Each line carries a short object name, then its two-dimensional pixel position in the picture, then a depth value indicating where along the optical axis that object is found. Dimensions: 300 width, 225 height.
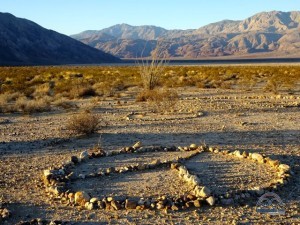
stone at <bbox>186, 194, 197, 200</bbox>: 8.14
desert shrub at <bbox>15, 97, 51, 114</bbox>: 20.77
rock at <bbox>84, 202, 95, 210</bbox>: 8.00
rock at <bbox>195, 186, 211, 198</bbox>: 8.25
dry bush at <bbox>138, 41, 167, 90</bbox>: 26.92
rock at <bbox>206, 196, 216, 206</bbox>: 8.01
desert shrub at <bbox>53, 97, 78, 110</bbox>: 22.48
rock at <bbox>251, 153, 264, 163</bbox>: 10.81
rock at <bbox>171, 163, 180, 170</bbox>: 10.41
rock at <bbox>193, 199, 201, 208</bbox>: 7.96
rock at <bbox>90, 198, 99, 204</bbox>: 8.13
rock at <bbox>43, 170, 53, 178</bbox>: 9.66
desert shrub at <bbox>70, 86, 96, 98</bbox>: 27.42
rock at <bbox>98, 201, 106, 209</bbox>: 8.05
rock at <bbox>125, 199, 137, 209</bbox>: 8.00
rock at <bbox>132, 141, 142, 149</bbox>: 12.52
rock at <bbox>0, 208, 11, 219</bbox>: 7.71
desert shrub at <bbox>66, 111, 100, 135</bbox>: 14.72
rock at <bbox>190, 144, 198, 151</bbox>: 12.34
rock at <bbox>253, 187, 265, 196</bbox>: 8.50
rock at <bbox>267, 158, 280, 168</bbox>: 10.29
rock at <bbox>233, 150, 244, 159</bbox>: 11.25
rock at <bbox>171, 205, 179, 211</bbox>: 7.87
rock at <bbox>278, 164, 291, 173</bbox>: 9.77
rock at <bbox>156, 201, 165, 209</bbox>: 7.93
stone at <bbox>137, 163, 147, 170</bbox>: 10.41
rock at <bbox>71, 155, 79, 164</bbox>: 10.99
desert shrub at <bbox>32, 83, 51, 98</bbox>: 28.16
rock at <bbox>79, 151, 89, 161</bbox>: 11.28
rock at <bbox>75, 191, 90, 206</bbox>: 8.23
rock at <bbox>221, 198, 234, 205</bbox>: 8.12
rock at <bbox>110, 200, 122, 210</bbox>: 7.96
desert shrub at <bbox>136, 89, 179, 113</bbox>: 19.81
